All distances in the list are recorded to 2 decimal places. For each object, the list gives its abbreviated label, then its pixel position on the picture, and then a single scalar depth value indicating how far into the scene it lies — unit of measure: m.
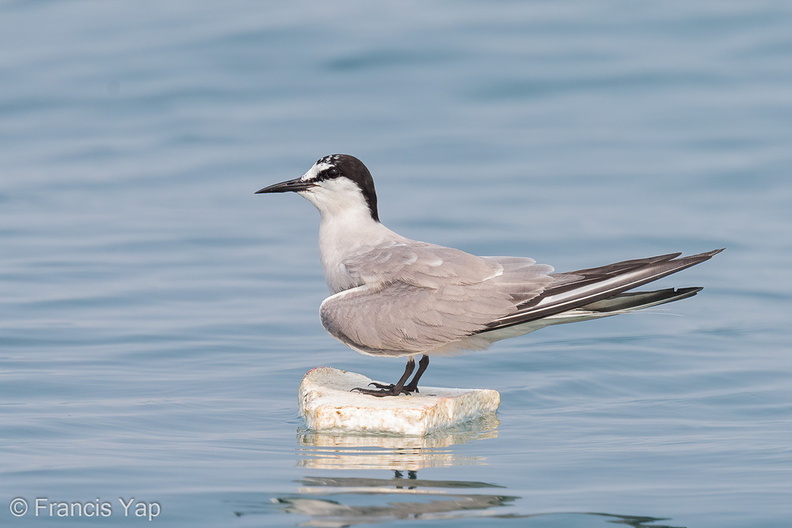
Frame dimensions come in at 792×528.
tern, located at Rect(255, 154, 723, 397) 17.02
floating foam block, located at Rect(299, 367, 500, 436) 17.47
